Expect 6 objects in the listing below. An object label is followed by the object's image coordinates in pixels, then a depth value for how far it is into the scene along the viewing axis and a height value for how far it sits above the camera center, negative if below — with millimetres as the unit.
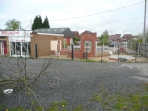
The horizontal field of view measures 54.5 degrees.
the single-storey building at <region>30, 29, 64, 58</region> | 17906 +621
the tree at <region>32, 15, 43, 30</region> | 49000 +8515
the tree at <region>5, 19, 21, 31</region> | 47025 +8327
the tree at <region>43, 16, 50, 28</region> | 50356 +8598
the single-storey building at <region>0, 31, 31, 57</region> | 18130 +910
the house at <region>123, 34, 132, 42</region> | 73050 +5676
